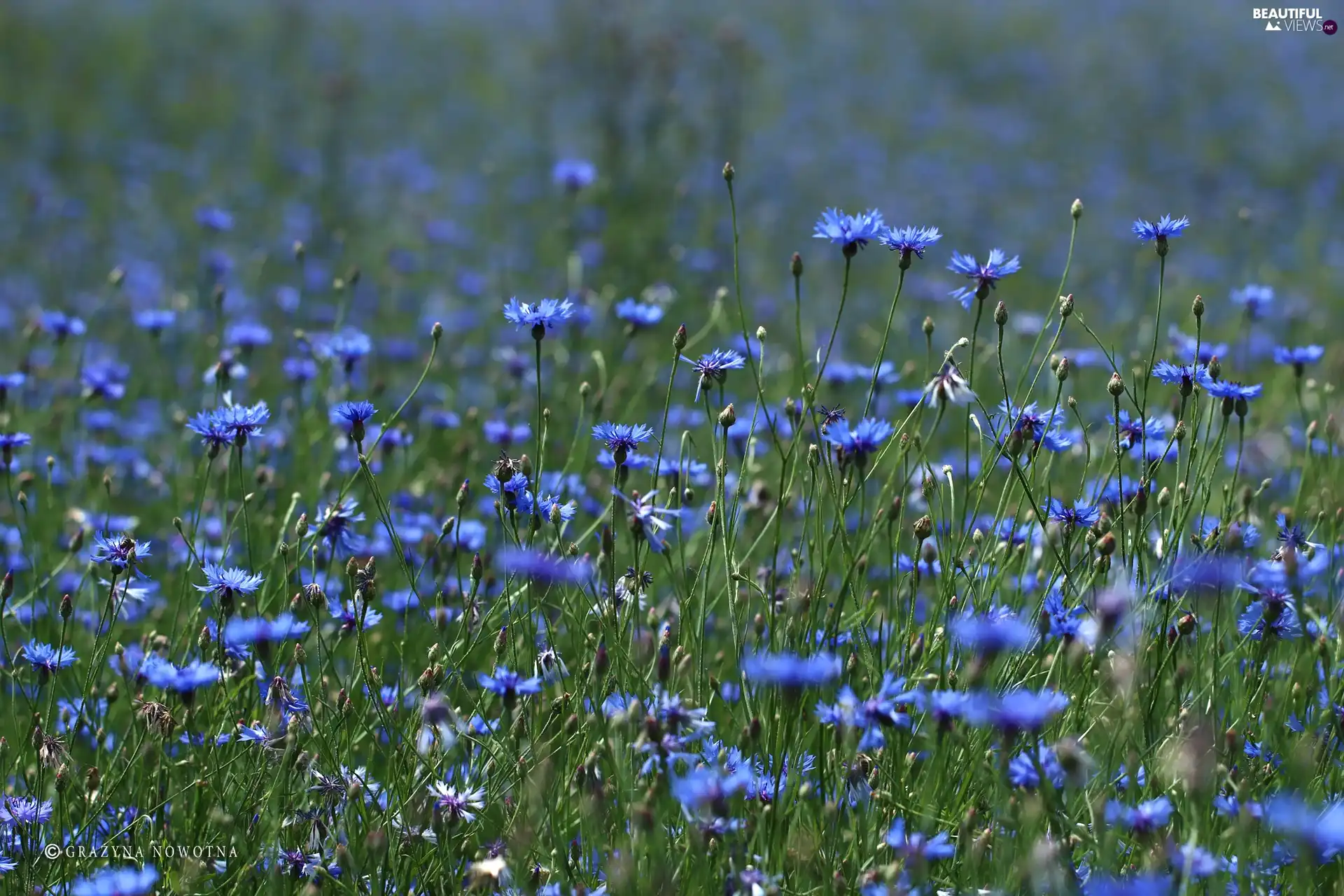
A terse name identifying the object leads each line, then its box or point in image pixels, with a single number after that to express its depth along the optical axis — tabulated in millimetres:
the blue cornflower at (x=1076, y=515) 4617
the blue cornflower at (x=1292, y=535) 4282
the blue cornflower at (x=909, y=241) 4473
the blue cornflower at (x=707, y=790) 3277
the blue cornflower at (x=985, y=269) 4496
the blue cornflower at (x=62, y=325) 6699
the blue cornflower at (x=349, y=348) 6047
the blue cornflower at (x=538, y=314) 4465
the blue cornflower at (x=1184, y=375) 4367
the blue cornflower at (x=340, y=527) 5121
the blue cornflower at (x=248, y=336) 6887
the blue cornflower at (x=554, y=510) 4285
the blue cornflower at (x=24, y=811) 3908
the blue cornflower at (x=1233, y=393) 4523
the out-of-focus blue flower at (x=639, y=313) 6082
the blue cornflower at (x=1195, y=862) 3187
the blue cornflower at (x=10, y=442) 5395
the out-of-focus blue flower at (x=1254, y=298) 6617
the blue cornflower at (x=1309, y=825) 2877
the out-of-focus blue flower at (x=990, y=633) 3172
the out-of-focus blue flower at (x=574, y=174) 8609
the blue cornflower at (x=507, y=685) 3934
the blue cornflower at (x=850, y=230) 4395
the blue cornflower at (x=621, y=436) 4336
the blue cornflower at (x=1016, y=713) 3037
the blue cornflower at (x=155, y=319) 6859
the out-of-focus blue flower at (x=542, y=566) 3972
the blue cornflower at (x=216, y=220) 8672
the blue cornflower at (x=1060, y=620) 4090
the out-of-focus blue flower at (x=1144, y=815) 3453
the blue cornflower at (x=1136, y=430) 4758
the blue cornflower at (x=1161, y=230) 4547
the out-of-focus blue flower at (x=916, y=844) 3449
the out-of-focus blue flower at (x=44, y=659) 4465
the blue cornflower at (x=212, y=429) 4750
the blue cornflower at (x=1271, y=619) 4152
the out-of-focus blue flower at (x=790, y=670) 3355
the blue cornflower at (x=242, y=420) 4660
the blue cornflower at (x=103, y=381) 6648
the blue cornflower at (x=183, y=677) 4016
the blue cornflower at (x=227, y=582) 4332
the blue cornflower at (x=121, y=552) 4324
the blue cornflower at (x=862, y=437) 4070
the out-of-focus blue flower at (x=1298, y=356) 5621
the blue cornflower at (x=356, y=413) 4484
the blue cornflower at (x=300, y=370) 7273
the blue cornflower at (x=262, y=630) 4184
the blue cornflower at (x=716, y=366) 4590
